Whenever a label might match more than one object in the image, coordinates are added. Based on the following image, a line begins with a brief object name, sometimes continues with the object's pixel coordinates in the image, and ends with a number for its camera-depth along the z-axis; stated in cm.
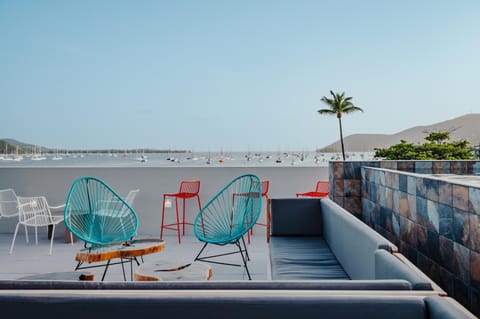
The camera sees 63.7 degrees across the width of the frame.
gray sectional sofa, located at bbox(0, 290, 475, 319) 109
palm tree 2322
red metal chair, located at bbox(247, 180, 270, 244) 540
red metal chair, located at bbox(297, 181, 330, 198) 529
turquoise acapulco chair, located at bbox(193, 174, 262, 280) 362
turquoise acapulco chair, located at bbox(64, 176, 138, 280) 354
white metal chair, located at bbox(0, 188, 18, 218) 542
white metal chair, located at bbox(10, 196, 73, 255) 479
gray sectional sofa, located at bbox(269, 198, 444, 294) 133
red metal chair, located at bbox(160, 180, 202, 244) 566
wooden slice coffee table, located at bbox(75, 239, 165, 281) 297
